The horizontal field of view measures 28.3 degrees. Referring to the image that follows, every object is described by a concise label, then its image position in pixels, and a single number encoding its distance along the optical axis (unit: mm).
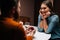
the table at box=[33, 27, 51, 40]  1393
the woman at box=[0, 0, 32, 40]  661
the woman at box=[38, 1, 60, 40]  1605
